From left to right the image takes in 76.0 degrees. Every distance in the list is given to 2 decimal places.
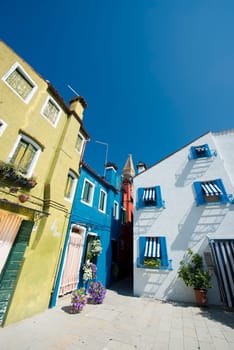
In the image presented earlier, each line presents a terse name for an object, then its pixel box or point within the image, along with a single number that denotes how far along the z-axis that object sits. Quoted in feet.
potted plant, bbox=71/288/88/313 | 20.27
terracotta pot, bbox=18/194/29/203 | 19.20
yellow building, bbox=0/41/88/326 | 17.89
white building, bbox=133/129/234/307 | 26.30
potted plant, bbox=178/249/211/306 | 24.63
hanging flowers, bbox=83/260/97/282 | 28.17
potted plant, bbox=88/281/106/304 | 24.16
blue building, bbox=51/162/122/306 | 26.58
